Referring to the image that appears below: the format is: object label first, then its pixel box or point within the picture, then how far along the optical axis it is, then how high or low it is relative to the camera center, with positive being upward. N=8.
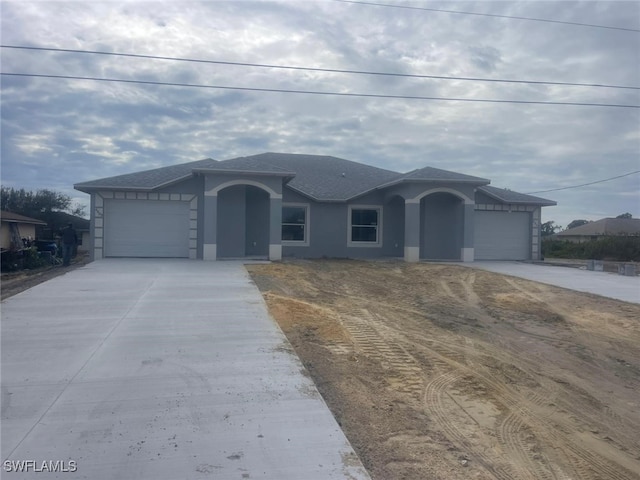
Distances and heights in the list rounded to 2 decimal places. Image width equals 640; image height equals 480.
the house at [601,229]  47.97 +0.86
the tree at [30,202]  45.84 +2.22
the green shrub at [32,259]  27.30 -1.42
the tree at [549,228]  65.38 +1.17
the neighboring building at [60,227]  39.28 +0.25
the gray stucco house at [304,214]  21.92 +0.82
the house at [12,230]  29.43 -0.04
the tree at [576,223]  74.50 +2.02
